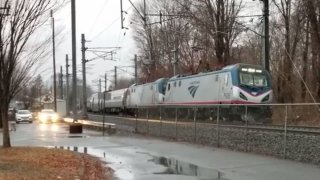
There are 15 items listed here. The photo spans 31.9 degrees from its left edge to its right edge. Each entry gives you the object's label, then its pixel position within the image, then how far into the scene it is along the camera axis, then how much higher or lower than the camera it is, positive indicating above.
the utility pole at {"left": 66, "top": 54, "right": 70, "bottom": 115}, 88.90 +4.94
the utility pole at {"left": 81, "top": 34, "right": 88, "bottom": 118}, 53.64 +3.80
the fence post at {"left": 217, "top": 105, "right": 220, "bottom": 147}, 22.05 -1.43
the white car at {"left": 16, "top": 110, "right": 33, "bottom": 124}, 64.00 -1.81
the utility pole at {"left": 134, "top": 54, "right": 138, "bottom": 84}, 83.22 +5.19
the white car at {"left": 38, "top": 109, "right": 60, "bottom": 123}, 61.22 -1.77
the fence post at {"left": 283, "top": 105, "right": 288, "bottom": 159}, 17.09 -1.21
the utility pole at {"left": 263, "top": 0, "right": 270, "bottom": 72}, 31.47 +4.06
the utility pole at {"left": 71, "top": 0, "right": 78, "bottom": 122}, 44.31 +4.26
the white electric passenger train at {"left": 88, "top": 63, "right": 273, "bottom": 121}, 31.58 +0.76
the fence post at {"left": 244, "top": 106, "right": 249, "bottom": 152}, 20.85 -0.61
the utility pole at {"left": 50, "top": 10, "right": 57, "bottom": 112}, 75.12 +3.95
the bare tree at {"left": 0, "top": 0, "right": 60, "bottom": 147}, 19.33 +2.16
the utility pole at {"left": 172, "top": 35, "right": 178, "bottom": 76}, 50.32 +3.92
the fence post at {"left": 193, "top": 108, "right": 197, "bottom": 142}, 24.77 -0.92
